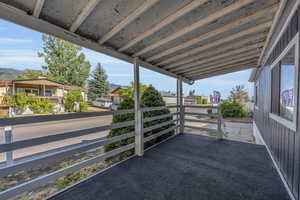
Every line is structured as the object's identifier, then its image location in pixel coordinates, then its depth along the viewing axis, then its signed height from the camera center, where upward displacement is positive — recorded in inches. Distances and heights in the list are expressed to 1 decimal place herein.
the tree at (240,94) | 590.2 +18.0
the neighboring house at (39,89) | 342.6 +24.8
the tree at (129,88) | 502.3 +36.8
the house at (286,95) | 55.3 +1.6
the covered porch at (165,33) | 57.1 +36.5
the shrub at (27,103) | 315.6 -14.1
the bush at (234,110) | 434.0 -37.9
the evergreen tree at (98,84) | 908.4 +90.5
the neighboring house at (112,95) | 930.9 +17.7
